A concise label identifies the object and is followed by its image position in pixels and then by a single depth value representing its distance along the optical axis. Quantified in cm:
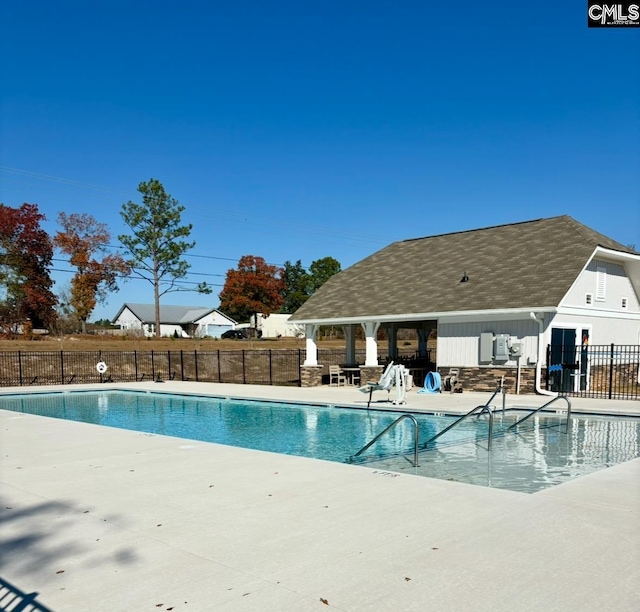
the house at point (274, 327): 7347
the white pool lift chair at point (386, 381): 1584
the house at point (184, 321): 7244
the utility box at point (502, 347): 1836
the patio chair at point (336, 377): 2401
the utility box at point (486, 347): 1917
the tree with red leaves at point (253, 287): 6912
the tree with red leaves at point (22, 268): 4000
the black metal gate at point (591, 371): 1855
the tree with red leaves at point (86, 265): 4641
